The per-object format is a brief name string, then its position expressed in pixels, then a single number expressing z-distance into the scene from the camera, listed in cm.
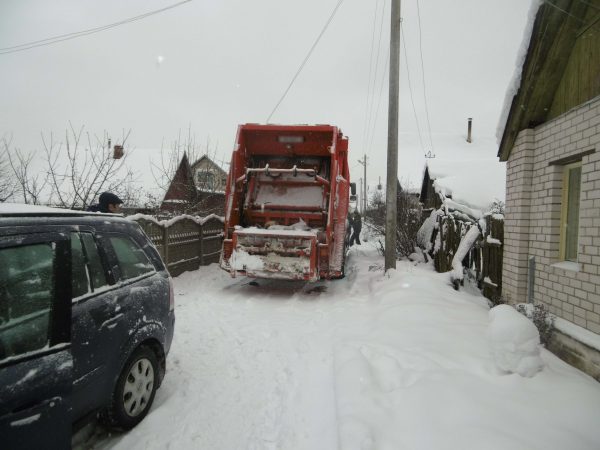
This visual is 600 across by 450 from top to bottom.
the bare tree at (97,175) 800
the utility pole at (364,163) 4879
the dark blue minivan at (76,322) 167
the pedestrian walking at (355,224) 1543
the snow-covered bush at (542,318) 401
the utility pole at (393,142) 785
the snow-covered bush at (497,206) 799
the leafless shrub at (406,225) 1088
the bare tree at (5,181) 972
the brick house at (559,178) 360
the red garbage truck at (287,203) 672
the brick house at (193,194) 1275
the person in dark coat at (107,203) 590
